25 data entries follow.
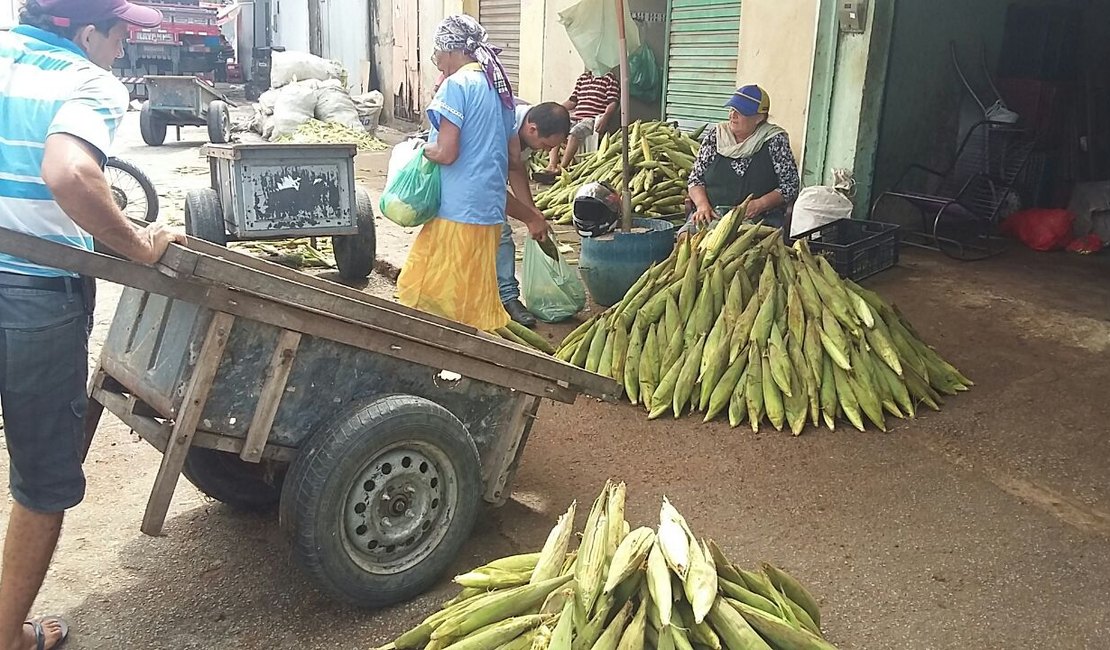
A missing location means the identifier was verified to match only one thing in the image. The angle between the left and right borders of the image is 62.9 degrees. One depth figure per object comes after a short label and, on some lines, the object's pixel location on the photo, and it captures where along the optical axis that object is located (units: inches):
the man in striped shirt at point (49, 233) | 91.2
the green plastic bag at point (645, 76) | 427.5
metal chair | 303.0
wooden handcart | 99.5
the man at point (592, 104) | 413.7
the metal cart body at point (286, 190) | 251.4
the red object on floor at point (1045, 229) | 309.6
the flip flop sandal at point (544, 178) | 453.7
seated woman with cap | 224.7
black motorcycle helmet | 231.5
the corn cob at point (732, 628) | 74.3
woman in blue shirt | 164.9
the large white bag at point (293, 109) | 553.0
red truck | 795.4
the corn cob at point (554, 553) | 83.9
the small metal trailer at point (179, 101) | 546.9
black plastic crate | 238.4
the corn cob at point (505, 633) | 77.4
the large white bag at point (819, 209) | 257.6
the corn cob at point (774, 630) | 76.7
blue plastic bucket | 228.5
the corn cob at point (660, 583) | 71.4
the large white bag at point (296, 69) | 603.5
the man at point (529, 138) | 174.7
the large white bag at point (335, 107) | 581.9
